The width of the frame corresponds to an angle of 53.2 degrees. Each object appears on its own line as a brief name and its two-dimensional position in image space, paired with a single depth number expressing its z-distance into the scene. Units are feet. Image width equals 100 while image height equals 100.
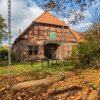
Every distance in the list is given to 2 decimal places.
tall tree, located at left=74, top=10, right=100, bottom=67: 24.12
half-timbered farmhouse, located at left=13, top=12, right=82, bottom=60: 49.78
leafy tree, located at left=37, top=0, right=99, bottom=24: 13.75
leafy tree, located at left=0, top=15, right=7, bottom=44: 40.47
